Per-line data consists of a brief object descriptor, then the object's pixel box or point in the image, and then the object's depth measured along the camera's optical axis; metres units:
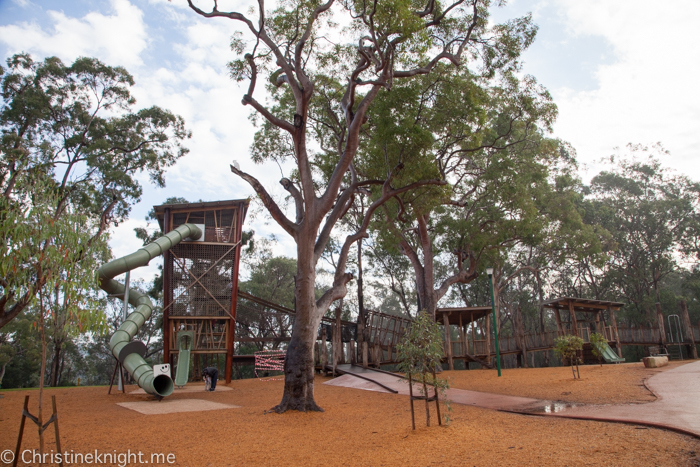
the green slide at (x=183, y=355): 16.05
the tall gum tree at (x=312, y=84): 10.19
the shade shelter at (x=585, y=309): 22.17
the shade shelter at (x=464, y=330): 20.89
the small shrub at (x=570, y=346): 13.27
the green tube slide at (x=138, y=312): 13.34
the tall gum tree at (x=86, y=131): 19.03
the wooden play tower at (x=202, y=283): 17.58
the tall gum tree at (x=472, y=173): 13.50
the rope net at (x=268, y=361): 24.11
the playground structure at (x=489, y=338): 20.98
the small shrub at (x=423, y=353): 7.32
